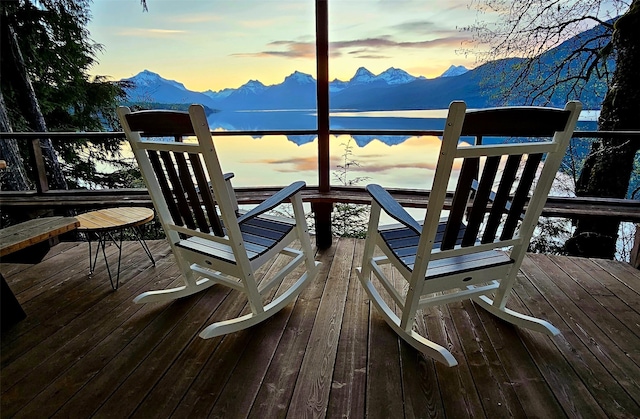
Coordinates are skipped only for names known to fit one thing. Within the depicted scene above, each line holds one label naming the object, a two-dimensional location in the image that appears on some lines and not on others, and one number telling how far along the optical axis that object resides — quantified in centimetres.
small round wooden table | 198
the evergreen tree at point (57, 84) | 399
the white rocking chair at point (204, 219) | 132
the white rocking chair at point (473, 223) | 109
